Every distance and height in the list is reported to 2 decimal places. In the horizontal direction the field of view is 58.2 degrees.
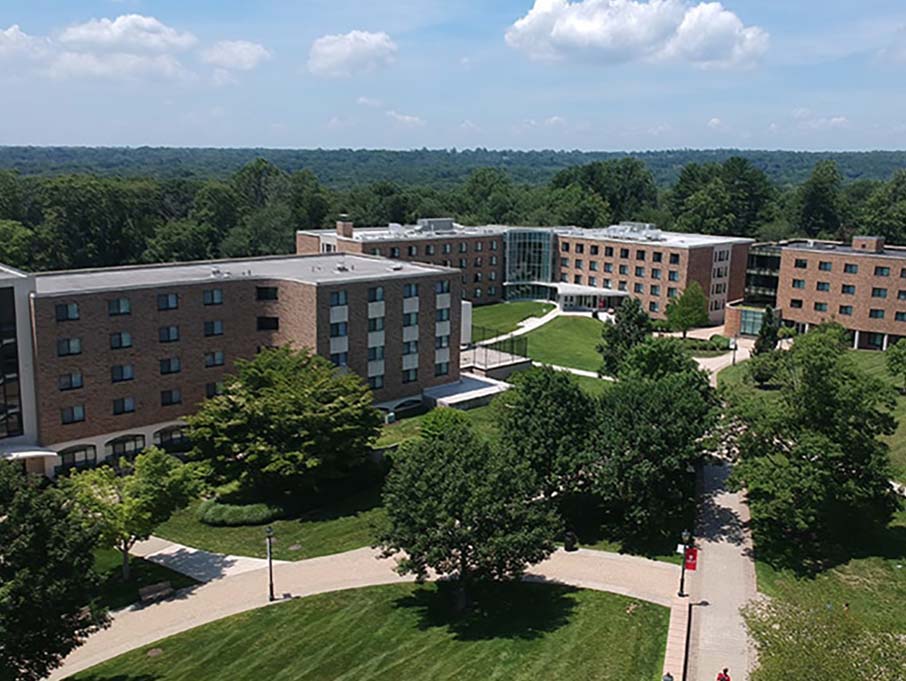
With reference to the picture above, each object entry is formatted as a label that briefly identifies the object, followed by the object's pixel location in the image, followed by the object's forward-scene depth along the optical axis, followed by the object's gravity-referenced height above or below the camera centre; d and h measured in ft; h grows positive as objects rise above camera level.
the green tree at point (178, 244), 409.90 -30.71
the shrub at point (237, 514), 150.00 -60.32
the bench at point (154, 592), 121.39 -60.66
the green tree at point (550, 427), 130.41 -37.90
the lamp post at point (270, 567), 119.24 -55.03
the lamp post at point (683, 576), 111.14 -51.27
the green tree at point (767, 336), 244.83 -41.29
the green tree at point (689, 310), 287.28 -39.78
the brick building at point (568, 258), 319.47 -26.29
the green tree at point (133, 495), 119.03 -46.74
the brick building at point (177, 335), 162.20 -33.42
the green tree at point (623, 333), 218.38 -36.88
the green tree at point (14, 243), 343.87 -27.41
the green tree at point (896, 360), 205.98 -39.84
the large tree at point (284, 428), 150.61 -45.17
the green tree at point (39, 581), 85.40 -42.79
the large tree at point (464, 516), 105.40 -42.48
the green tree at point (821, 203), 457.68 -1.90
